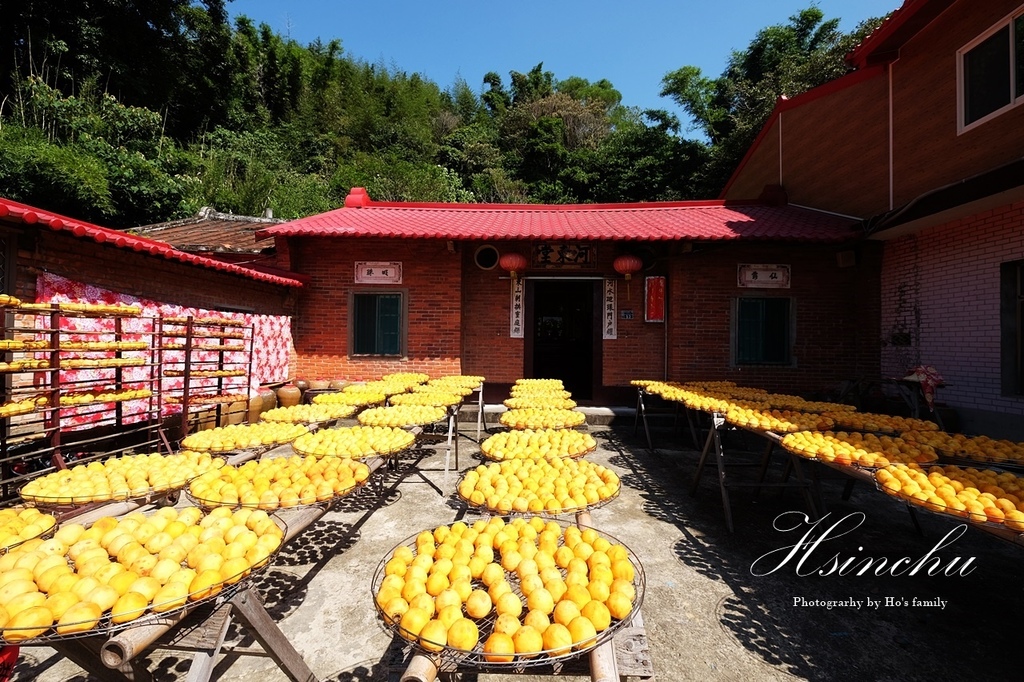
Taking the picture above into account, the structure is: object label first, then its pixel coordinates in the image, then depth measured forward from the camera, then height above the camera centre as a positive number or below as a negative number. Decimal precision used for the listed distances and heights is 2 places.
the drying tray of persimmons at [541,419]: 4.44 -0.83
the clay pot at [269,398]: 7.68 -1.06
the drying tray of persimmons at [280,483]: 2.61 -0.98
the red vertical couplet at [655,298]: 9.13 +1.01
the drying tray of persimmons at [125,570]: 1.43 -0.93
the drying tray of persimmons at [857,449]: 3.20 -0.85
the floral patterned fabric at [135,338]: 4.96 +0.02
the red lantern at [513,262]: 8.76 +1.70
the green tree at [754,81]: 18.98 +15.00
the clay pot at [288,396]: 8.16 -1.08
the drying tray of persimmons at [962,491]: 2.26 -0.89
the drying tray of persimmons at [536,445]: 3.61 -0.92
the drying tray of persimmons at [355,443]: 3.62 -0.92
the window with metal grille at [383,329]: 9.13 +0.28
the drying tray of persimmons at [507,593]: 1.45 -1.03
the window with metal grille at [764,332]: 8.79 +0.28
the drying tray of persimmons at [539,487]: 2.56 -0.98
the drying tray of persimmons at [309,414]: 4.96 -0.89
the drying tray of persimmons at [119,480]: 2.65 -0.97
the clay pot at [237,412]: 7.00 -1.21
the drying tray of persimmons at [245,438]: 3.88 -0.94
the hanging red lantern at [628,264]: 8.73 +1.67
